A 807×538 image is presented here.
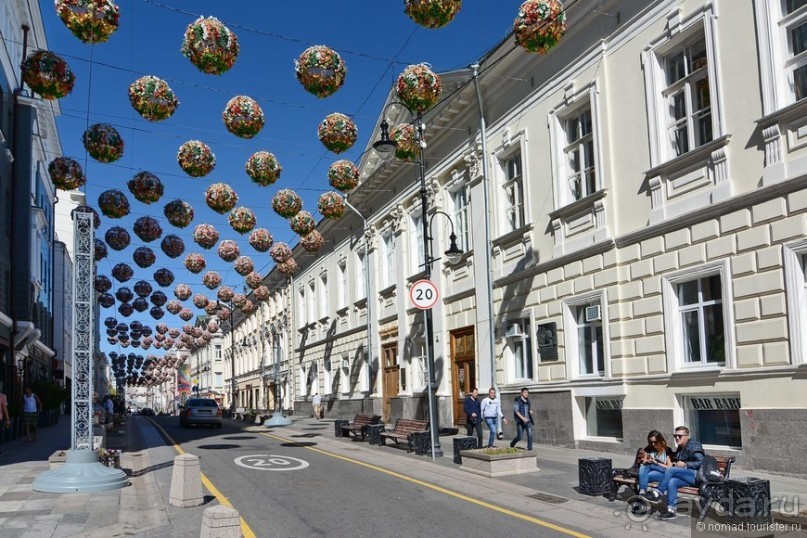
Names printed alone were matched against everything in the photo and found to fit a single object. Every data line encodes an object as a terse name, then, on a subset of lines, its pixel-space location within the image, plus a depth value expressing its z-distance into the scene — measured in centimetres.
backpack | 984
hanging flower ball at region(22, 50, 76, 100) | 1556
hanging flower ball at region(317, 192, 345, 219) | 2612
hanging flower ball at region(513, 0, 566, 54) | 1512
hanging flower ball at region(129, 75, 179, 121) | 1486
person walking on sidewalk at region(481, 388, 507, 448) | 1859
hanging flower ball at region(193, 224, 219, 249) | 2505
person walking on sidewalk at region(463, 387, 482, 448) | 1980
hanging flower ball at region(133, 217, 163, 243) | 2195
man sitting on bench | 990
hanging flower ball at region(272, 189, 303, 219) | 2280
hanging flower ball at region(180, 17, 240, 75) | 1378
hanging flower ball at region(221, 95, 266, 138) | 1580
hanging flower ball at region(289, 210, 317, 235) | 2742
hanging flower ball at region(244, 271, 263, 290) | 3875
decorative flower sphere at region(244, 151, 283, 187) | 1838
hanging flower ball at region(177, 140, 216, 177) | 1722
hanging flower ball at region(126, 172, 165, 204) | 1812
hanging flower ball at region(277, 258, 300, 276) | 3562
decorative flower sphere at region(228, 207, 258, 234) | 2225
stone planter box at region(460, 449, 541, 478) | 1432
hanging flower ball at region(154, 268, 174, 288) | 2861
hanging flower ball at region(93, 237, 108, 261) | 2484
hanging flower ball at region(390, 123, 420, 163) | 2062
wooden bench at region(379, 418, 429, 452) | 1966
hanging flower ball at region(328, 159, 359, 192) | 2203
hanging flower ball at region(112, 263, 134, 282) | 2734
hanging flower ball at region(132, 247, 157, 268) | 2511
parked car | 3409
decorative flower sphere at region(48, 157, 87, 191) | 1847
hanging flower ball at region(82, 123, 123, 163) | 1642
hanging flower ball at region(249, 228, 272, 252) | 2817
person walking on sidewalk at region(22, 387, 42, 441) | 2433
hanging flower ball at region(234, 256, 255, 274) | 3350
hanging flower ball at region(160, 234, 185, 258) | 2384
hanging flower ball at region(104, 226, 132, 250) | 2356
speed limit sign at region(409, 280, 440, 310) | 1756
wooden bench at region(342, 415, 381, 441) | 2352
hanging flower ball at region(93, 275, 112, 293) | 2994
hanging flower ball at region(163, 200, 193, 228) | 1995
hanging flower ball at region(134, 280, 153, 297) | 3152
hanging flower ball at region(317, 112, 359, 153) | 1753
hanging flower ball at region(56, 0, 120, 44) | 1323
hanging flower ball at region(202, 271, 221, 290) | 3597
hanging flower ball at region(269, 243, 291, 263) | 3478
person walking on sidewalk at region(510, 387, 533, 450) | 1761
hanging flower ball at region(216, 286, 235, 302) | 4228
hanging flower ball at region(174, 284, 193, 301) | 3731
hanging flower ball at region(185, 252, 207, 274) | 2947
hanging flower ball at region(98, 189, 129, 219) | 1941
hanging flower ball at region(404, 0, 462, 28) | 1325
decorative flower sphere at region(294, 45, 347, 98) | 1484
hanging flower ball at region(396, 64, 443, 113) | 1634
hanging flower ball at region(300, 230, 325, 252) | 3350
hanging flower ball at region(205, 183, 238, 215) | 1962
